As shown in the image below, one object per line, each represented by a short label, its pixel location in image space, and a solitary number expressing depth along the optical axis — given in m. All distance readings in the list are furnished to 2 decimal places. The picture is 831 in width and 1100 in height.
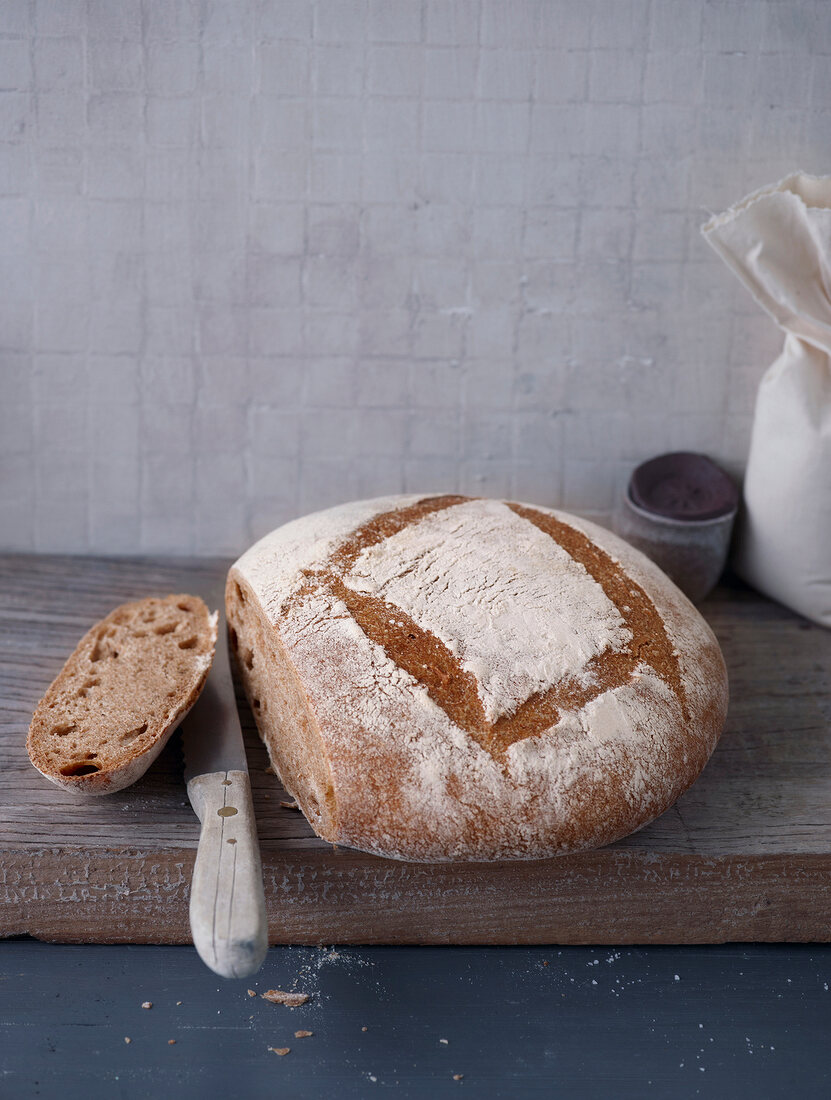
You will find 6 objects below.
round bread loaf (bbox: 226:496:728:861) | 0.84
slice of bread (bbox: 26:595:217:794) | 0.94
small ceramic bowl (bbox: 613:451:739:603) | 1.38
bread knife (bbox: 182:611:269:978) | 0.72
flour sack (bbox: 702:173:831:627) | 1.20
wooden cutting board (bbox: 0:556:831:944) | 0.90
